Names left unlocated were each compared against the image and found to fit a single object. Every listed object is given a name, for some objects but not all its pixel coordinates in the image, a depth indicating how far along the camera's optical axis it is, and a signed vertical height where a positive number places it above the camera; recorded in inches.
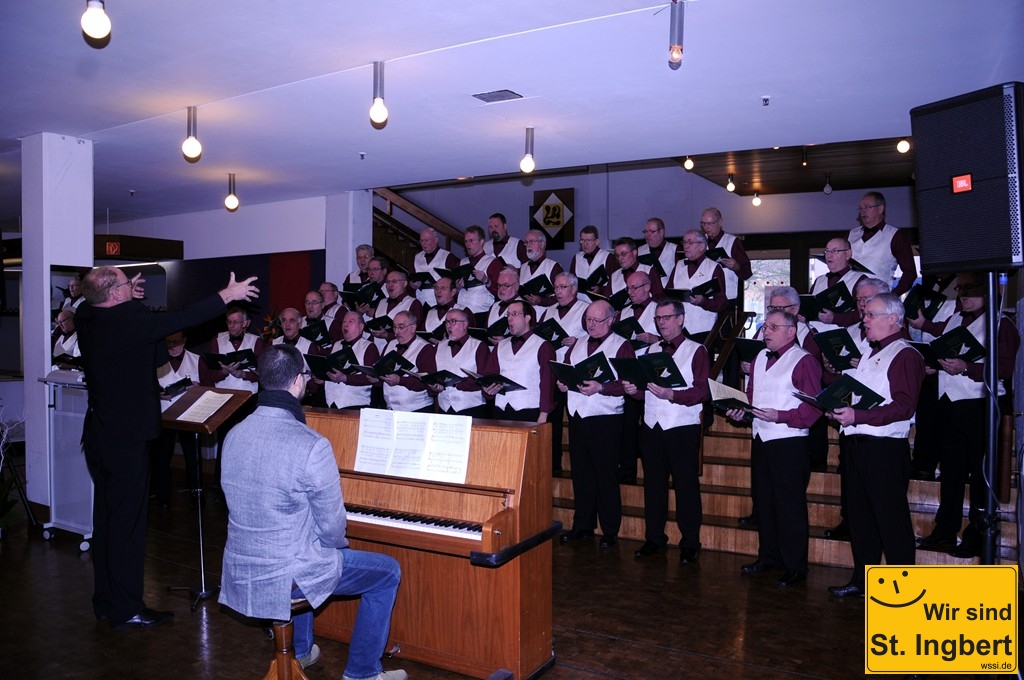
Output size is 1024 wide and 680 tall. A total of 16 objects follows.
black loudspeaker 112.7 +23.4
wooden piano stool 116.0 -46.4
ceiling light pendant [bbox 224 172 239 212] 312.7 +55.5
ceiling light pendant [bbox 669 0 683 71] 154.3 +61.9
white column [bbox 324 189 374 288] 378.6 +54.4
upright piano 137.2 -36.0
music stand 172.4 -16.6
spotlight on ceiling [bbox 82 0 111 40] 137.5 +56.4
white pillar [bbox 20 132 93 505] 252.5 +33.6
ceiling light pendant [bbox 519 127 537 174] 236.5 +53.3
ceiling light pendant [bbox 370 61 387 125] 189.6 +57.9
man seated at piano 111.8 -23.6
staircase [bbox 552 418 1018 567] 213.6 -49.9
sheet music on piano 143.8 -19.7
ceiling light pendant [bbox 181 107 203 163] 222.5 +55.0
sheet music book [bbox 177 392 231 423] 175.8 -14.7
